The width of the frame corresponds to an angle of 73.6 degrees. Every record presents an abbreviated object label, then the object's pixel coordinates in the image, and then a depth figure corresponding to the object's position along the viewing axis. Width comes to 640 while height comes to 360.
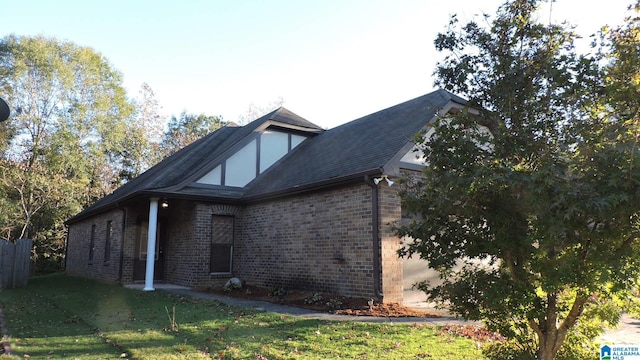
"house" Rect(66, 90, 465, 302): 9.72
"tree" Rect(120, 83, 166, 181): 33.69
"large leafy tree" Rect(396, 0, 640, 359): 3.42
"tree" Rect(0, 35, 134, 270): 24.16
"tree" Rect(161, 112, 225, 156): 37.28
